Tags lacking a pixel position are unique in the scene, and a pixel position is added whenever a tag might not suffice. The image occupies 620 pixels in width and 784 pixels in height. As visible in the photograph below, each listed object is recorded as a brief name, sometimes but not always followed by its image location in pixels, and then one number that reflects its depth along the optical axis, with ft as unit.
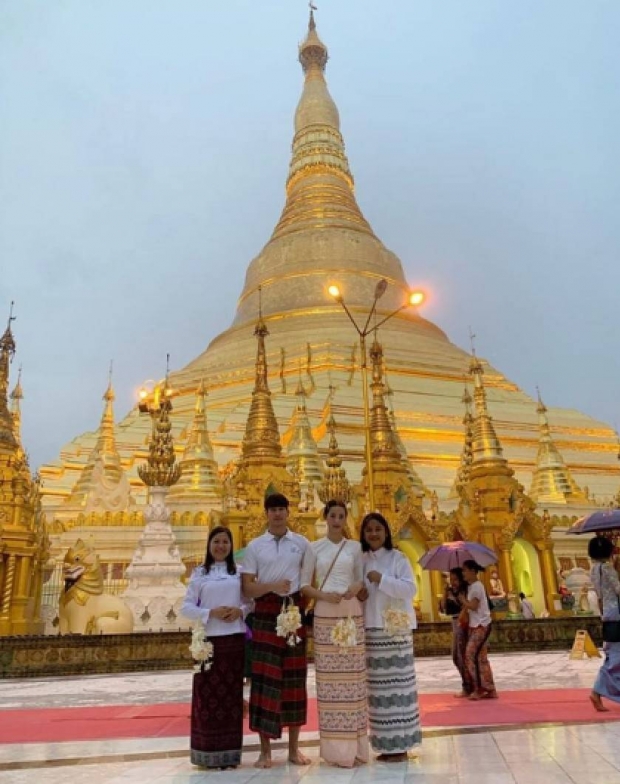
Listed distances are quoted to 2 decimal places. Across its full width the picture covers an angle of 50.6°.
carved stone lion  38.70
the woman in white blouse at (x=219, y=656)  12.90
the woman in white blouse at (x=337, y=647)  12.89
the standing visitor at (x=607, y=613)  17.67
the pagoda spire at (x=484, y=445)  64.69
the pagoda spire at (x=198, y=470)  70.90
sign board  33.42
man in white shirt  13.25
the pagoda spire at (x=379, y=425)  61.77
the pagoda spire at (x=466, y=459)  67.54
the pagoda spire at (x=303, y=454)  73.10
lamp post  38.17
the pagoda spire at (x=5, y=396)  47.69
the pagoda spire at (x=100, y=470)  73.05
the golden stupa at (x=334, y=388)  79.16
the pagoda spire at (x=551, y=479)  83.71
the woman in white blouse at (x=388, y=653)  13.33
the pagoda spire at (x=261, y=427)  61.31
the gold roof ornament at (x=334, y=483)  55.36
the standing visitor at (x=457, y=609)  23.02
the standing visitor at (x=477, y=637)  21.57
